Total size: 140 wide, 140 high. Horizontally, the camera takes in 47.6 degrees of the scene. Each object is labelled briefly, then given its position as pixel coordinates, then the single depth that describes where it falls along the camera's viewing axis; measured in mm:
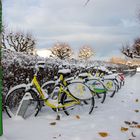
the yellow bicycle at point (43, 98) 3164
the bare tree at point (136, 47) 35269
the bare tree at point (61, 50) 36641
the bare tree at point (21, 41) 25632
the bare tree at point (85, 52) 38870
